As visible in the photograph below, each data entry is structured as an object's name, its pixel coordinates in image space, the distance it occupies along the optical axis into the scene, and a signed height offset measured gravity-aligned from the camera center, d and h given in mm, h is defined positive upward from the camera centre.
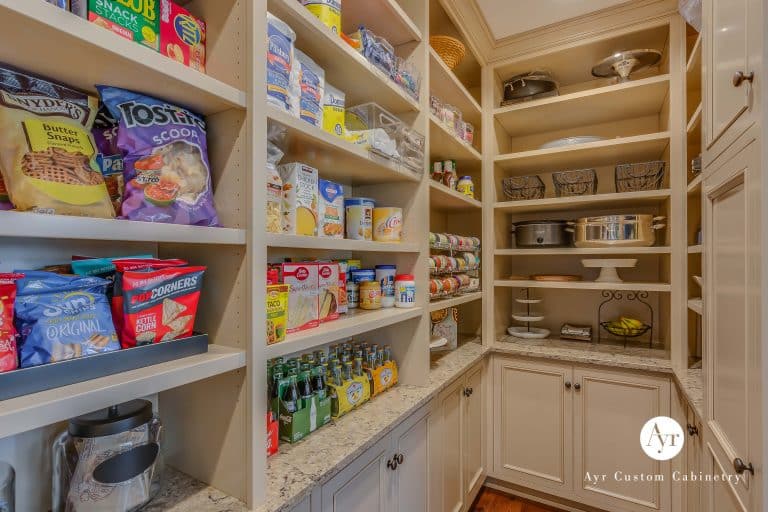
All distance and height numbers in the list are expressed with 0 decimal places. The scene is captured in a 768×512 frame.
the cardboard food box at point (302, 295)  1149 -117
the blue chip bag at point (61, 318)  631 -105
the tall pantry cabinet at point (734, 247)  822 +24
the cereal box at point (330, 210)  1267 +158
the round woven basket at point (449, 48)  1989 +1093
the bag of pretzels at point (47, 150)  630 +185
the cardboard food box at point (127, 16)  692 +452
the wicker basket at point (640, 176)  2091 +445
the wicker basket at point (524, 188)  2424 +439
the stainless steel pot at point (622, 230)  2074 +146
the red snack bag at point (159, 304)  724 -93
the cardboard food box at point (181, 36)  810 +486
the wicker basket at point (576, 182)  2264 +445
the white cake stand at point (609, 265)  2170 -47
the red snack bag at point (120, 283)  729 -50
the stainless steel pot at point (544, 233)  2307 +142
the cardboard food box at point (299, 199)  1119 +173
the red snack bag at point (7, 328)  590 -110
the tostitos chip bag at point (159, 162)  756 +196
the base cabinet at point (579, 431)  2023 -987
